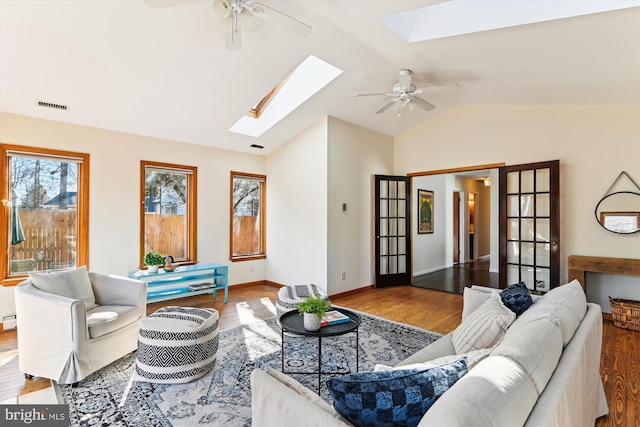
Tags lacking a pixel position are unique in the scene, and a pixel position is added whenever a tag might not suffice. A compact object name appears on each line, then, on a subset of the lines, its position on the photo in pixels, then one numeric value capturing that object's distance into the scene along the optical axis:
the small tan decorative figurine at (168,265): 4.55
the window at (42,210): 3.75
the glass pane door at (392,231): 5.85
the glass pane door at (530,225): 4.41
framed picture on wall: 7.37
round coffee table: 2.42
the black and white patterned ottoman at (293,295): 3.51
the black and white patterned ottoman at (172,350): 2.49
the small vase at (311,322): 2.46
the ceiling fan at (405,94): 3.73
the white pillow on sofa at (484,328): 1.76
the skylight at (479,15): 2.40
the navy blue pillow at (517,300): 2.05
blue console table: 4.39
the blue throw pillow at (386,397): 1.03
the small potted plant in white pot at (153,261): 4.45
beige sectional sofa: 0.92
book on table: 2.61
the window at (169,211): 4.84
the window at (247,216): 5.88
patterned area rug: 2.12
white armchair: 2.47
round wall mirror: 3.93
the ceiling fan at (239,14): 2.23
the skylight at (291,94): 4.12
